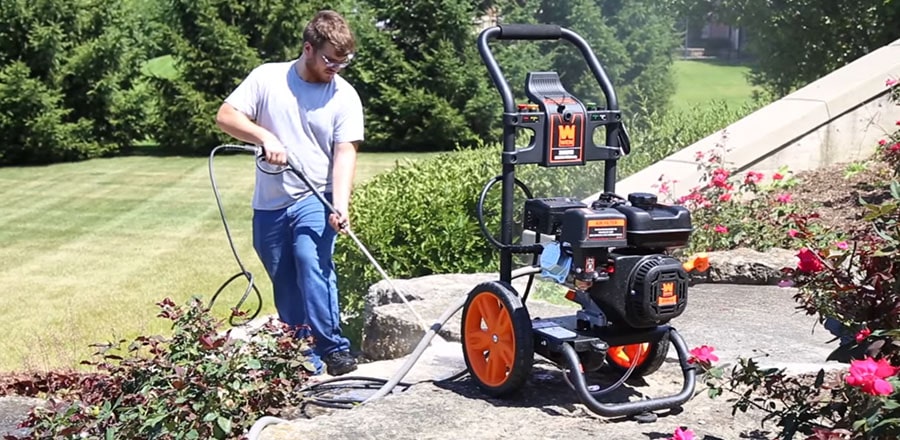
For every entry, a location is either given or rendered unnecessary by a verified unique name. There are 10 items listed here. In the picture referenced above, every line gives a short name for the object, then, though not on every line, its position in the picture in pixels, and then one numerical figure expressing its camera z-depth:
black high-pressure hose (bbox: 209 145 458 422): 3.73
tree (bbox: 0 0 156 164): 14.52
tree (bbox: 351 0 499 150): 15.46
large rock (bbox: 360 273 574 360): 4.75
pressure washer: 3.30
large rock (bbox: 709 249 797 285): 5.50
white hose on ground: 3.69
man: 4.53
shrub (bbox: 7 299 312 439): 3.20
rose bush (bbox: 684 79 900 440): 2.45
